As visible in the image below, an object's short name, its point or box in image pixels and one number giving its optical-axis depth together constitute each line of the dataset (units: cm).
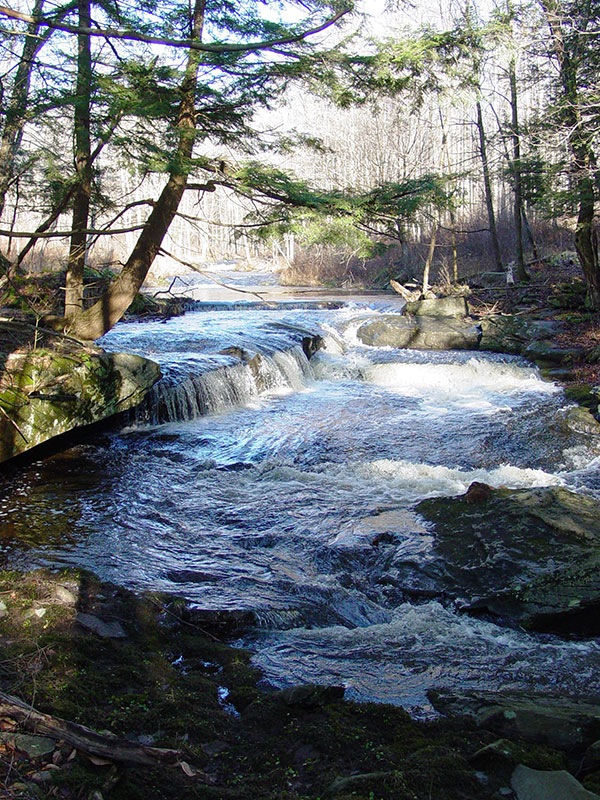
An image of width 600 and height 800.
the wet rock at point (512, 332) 1521
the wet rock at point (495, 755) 261
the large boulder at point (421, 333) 1647
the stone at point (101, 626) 395
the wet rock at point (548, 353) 1348
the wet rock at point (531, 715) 288
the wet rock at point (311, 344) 1549
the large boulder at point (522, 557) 470
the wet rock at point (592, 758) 264
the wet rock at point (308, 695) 324
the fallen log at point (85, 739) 236
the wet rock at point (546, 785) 230
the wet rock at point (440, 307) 1803
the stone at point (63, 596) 423
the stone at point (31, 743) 231
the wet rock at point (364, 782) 238
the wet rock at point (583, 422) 965
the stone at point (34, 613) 387
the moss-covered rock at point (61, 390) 745
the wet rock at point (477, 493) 633
